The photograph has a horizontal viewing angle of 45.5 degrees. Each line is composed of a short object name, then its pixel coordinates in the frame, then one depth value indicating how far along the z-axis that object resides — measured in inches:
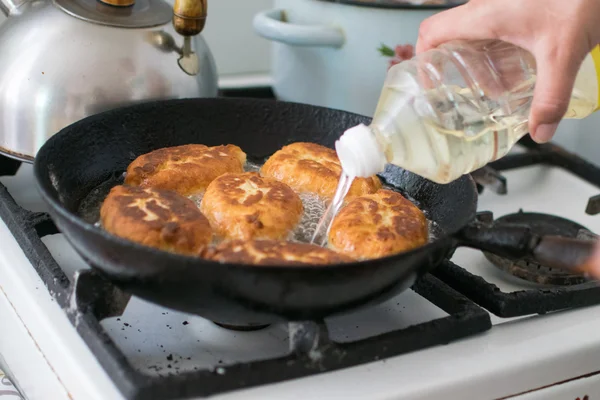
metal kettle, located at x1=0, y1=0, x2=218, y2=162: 38.9
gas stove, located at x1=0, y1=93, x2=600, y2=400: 27.7
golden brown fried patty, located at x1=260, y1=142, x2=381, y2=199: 39.1
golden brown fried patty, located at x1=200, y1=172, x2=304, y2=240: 33.6
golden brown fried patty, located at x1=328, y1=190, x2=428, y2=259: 32.5
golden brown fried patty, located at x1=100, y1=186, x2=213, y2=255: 30.3
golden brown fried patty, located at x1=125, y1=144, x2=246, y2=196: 37.5
